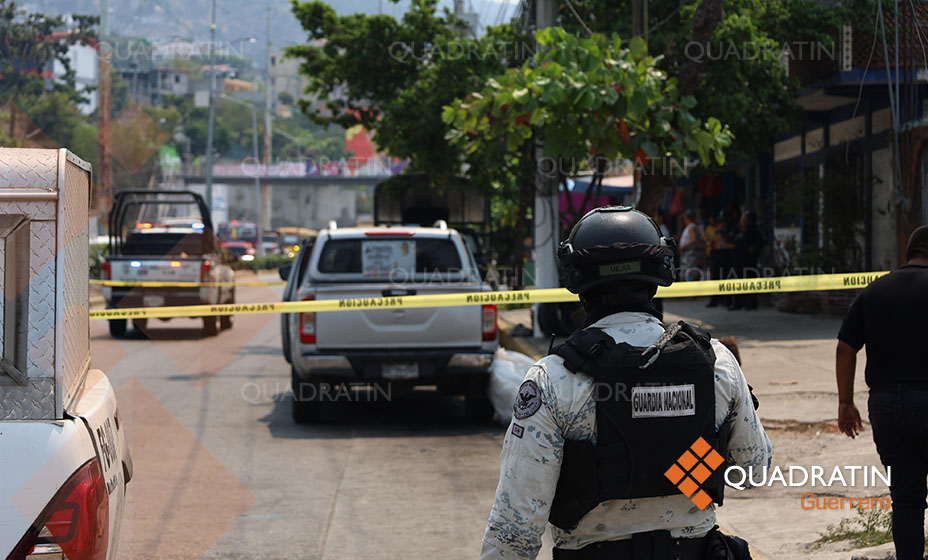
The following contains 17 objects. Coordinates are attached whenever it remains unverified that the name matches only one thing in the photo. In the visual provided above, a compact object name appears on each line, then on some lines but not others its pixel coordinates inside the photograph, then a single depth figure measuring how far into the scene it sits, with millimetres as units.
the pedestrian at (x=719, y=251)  17984
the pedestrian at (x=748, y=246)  17297
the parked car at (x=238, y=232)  99875
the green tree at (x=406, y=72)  19359
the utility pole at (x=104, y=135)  39250
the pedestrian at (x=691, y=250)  18000
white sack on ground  9508
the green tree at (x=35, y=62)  44156
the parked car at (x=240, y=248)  66750
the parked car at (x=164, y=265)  18250
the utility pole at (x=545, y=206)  14680
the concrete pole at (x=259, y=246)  71062
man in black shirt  4422
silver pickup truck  9359
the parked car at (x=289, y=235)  95625
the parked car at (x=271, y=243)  86144
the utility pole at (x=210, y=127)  49938
